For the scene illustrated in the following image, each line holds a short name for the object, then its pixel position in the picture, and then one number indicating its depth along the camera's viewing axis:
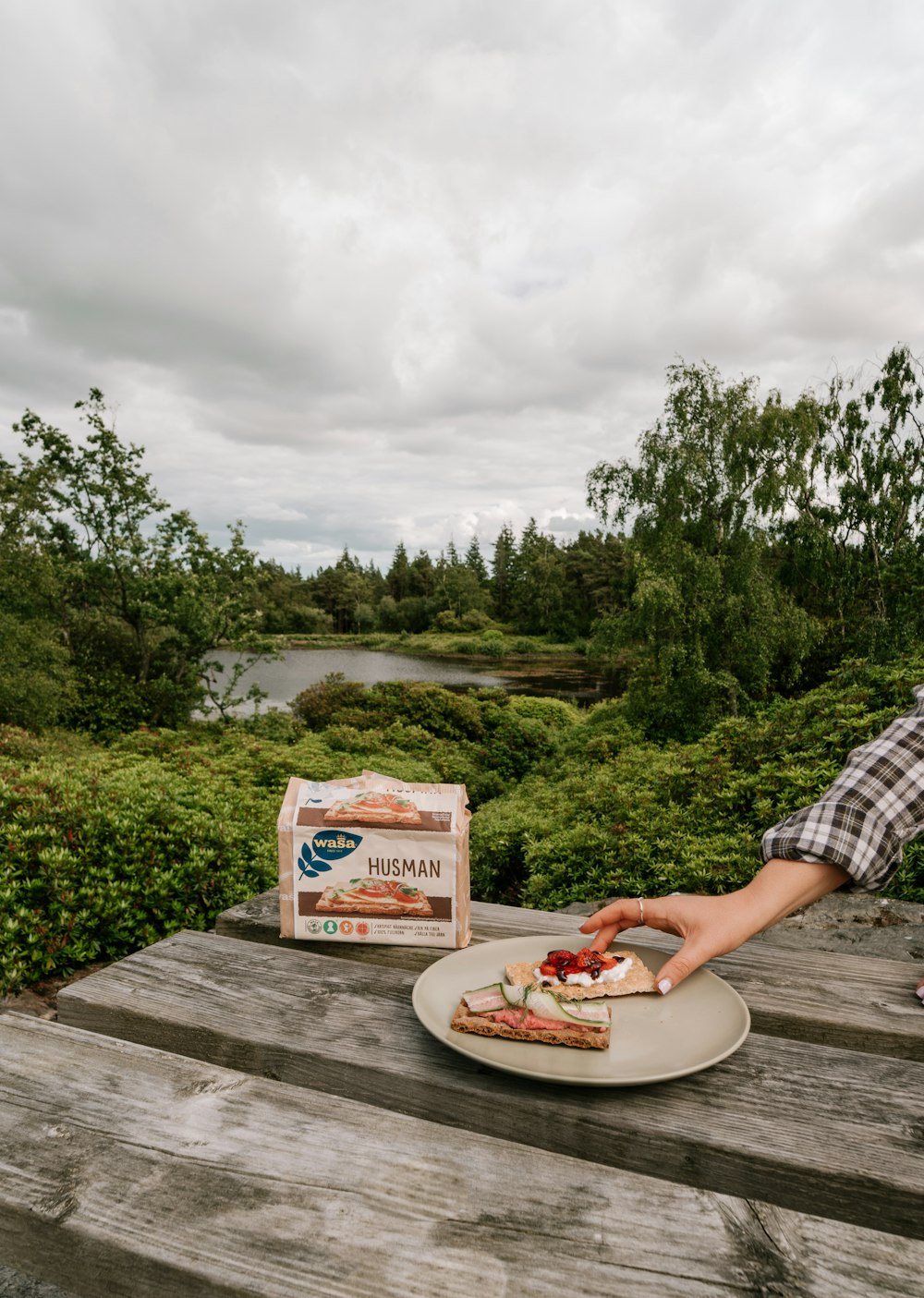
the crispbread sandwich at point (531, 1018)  1.13
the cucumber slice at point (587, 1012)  1.17
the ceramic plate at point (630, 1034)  1.05
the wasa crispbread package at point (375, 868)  1.47
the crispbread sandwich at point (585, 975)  1.27
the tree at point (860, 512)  12.34
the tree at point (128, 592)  12.39
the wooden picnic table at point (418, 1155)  0.75
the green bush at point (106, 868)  3.16
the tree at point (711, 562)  11.38
